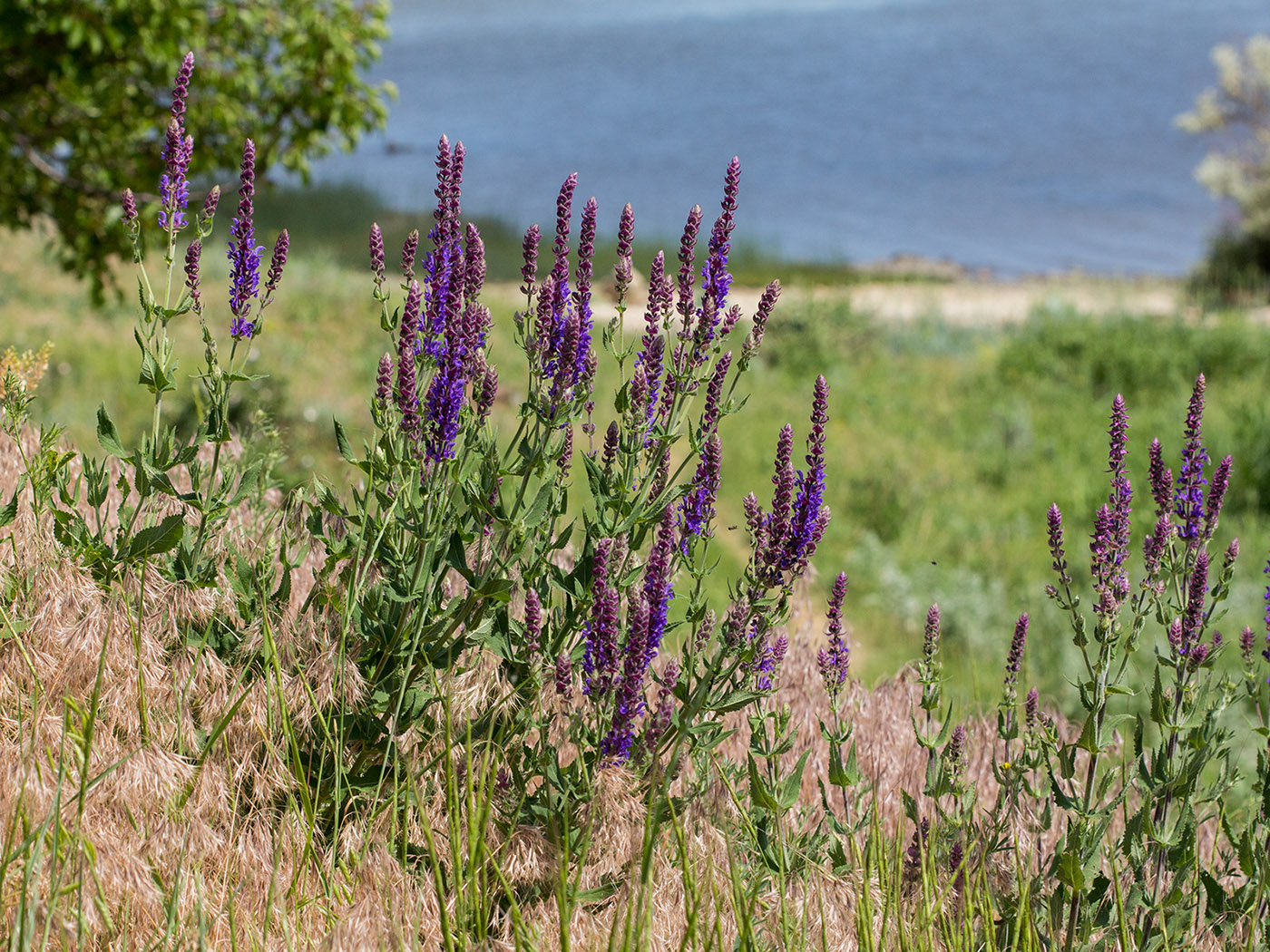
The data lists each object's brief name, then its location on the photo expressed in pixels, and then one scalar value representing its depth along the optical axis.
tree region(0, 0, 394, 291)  13.77
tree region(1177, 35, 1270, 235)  42.28
